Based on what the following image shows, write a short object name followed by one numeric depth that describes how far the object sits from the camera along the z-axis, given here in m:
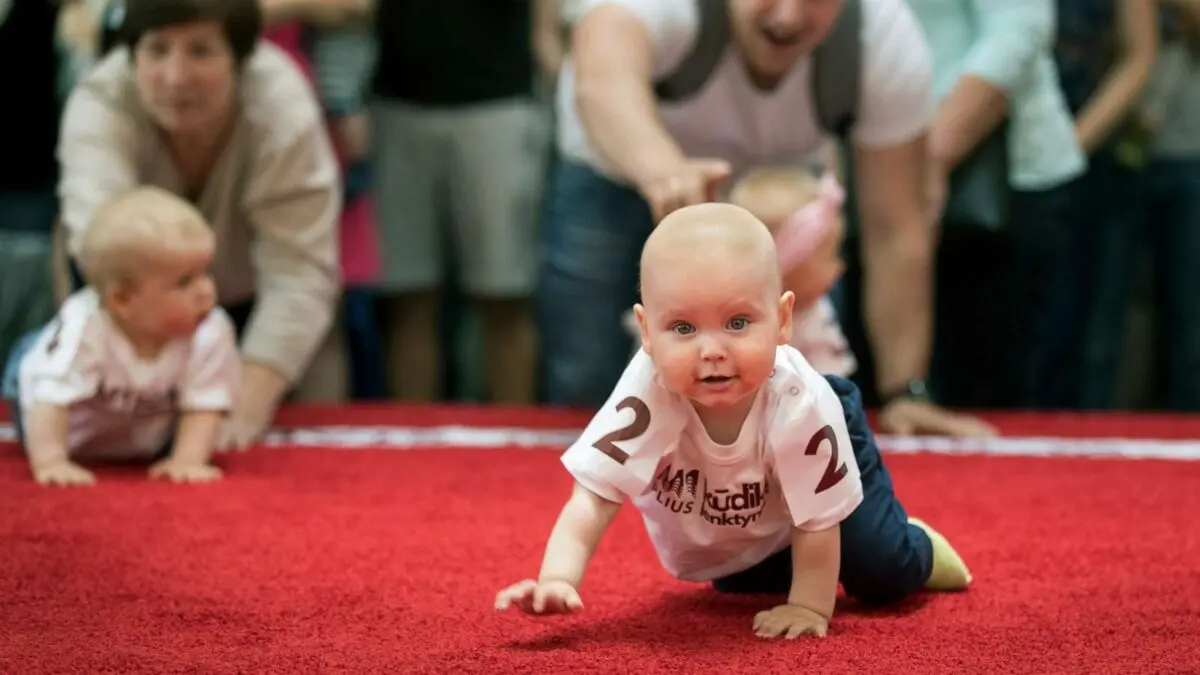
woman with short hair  3.05
